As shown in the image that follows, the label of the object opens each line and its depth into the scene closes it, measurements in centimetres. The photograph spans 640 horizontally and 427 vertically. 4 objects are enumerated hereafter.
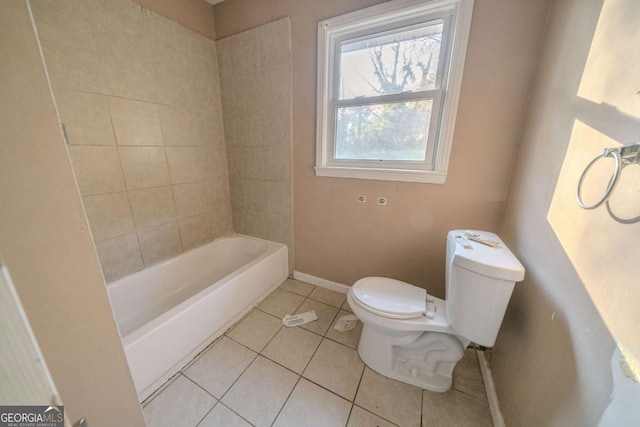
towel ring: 56
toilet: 93
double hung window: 128
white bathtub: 111
